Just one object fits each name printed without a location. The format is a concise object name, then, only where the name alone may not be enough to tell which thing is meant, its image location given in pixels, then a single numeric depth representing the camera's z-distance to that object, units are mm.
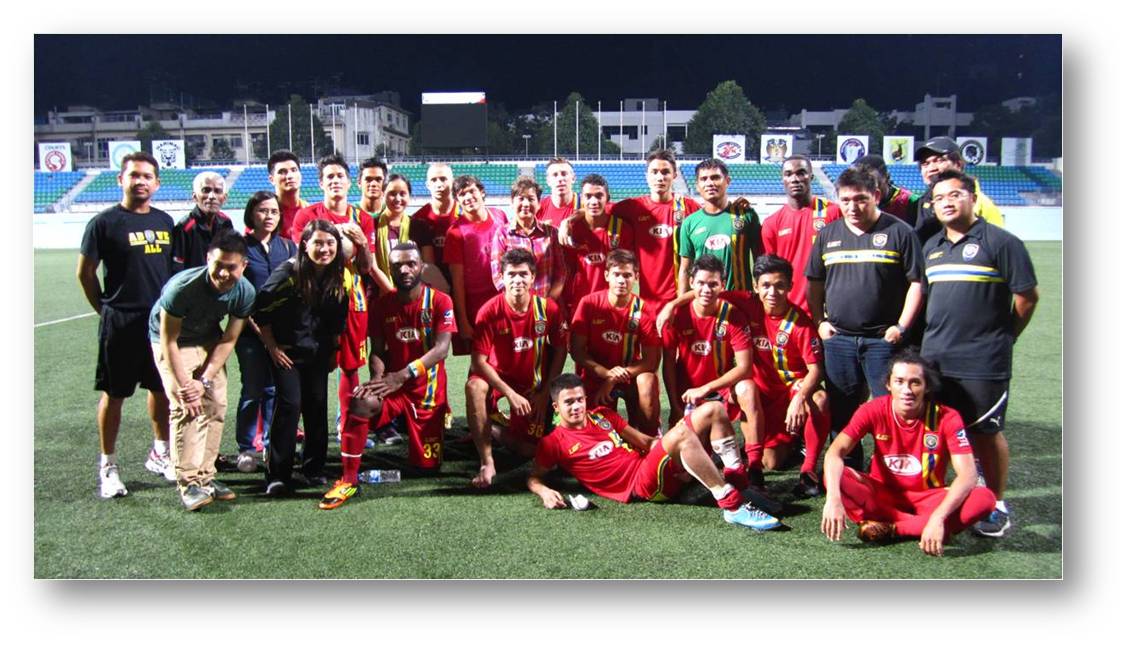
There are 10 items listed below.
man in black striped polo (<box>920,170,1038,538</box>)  3092
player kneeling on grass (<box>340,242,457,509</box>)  3783
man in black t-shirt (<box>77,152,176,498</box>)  3434
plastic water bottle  3697
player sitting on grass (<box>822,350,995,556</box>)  2990
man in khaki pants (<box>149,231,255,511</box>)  3262
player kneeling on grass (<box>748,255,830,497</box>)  3578
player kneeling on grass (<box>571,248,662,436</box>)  3715
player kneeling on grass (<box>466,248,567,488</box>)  3670
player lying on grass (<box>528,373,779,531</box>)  3225
